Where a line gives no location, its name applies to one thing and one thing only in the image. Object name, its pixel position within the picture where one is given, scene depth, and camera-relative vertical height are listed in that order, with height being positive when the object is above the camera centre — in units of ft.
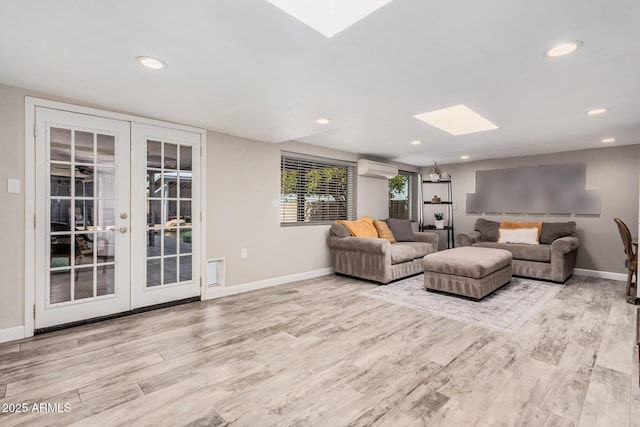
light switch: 8.38 +0.70
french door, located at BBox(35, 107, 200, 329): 9.04 -0.12
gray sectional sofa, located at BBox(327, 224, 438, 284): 14.47 -2.12
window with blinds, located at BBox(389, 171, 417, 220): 21.94 +1.31
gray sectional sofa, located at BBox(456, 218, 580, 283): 14.57 -1.85
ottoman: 11.82 -2.33
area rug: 10.00 -3.34
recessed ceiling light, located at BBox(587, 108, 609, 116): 10.18 +3.43
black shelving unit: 21.76 +0.29
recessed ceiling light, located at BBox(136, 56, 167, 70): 6.69 +3.31
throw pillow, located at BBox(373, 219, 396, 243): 17.51 -1.00
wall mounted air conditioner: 18.03 +2.64
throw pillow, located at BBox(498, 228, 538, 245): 16.92 -1.21
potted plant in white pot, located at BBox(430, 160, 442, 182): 19.70 +2.42
